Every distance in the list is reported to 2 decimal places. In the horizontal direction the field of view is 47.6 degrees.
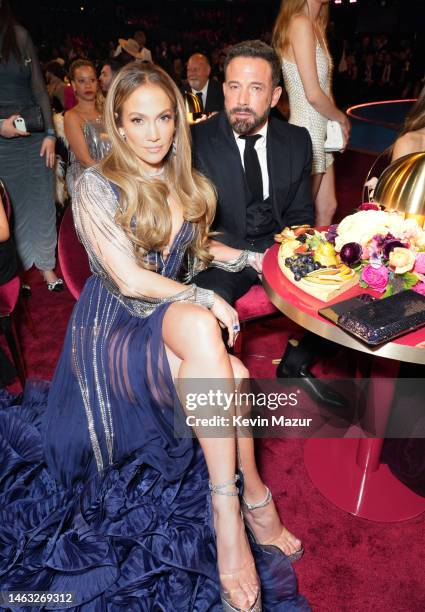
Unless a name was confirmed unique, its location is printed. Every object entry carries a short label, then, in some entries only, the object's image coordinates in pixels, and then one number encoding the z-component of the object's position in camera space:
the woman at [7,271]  2.20
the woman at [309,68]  2.64
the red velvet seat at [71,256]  1.93
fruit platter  1.62
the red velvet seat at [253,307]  2.33
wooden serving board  1.59
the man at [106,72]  3.95
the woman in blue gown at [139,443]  1.53
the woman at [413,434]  2.08
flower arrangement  1.57
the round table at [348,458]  1.56
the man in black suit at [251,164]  2.26
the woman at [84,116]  3.43
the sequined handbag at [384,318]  1.35
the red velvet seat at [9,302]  2.28
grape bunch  1.68
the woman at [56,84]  5.54
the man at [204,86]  4.83
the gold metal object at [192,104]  4.08
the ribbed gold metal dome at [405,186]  1.54
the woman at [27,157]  3.02
